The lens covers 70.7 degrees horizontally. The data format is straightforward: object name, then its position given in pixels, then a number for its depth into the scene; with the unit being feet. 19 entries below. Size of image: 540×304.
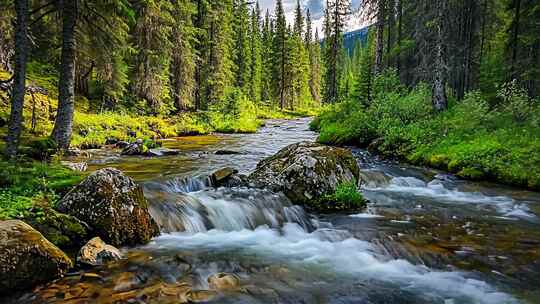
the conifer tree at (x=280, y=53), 189.57
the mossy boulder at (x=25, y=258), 15.55
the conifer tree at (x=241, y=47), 182.29
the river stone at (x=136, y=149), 52.17
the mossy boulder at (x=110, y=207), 20.93
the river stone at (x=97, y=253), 18.39
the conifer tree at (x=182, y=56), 93.76
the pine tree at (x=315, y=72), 272.72
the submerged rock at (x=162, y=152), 52.12
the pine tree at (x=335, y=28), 161.99
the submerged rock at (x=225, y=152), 55.31
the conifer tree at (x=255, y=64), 204.56
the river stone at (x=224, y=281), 17.64
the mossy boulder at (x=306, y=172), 31.04
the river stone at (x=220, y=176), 34.58
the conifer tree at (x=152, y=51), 82.33
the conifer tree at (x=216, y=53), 117.91
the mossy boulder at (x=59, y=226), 19.24
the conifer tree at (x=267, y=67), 211.53
